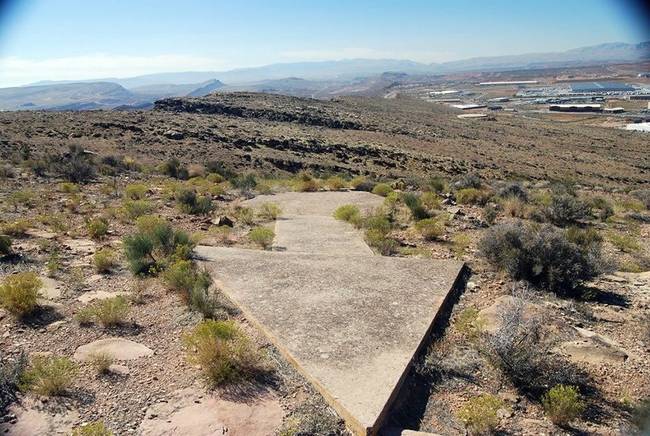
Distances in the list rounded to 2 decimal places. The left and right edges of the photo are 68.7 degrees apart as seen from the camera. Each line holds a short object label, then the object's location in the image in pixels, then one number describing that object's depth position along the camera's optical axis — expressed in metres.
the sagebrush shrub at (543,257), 7.10
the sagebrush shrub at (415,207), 11.60
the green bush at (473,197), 13.63
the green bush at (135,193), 13.34
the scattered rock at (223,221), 10.90
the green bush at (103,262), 7.54
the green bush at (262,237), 9.35
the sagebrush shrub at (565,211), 11.46
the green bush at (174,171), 18.54
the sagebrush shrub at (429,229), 9.94
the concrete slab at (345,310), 4.62
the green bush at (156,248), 7.62
